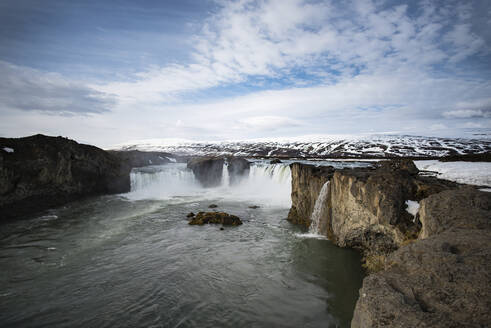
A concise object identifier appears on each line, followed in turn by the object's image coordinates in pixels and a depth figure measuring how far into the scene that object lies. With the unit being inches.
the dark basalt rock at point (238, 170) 1654.8
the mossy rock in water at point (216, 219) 763.8
